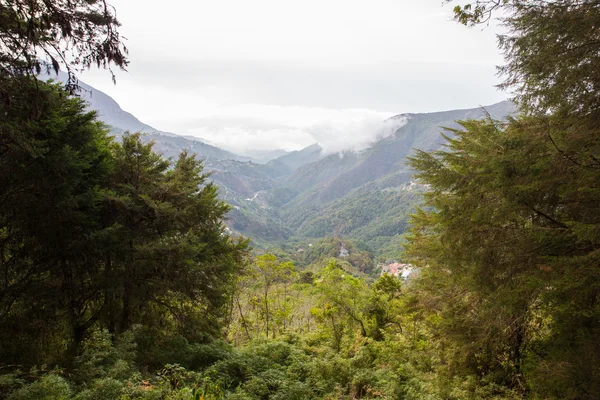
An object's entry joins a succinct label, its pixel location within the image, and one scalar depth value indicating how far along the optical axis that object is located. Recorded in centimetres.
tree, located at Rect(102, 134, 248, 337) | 802
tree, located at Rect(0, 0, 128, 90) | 350
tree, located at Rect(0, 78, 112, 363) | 610
